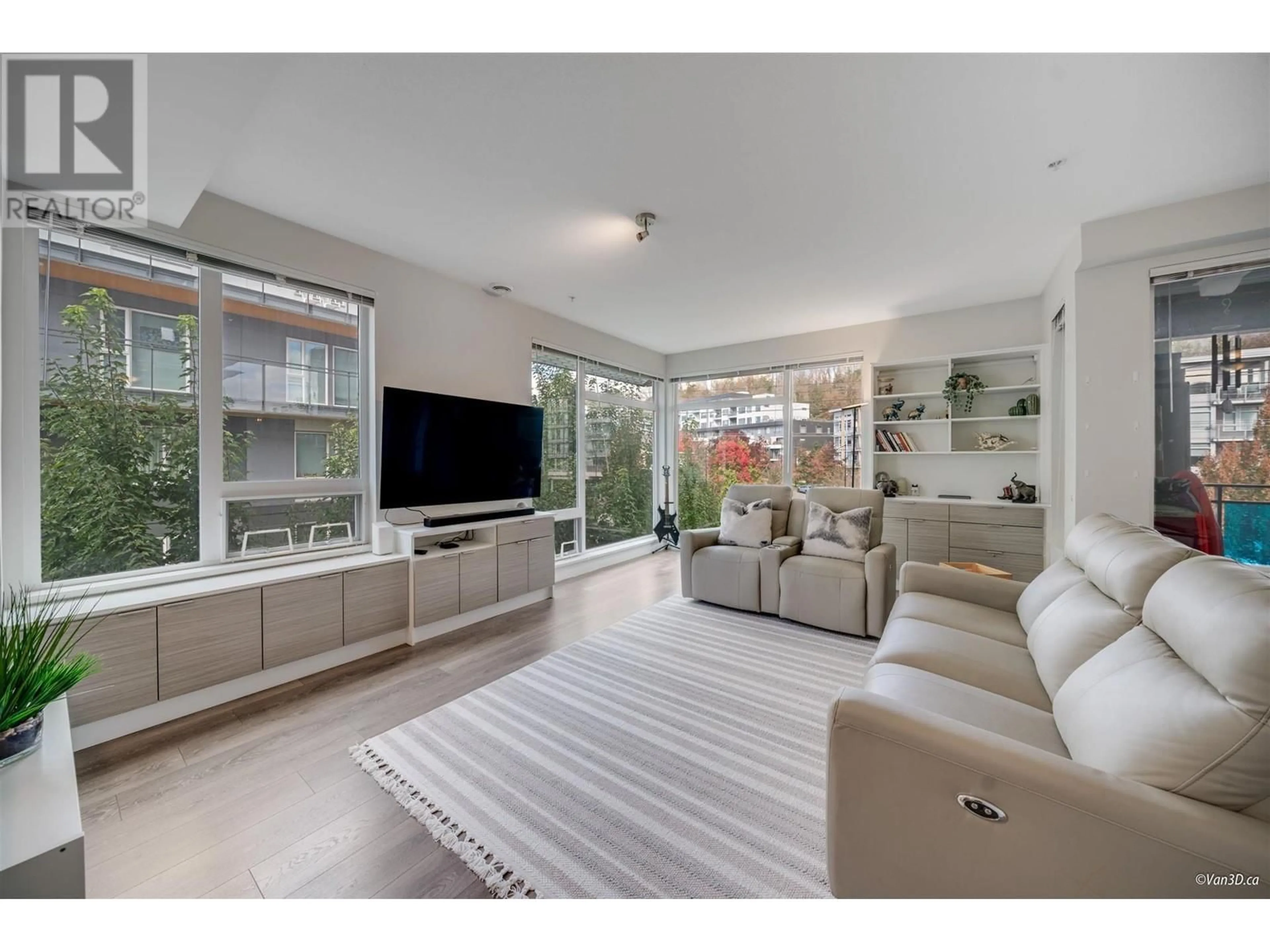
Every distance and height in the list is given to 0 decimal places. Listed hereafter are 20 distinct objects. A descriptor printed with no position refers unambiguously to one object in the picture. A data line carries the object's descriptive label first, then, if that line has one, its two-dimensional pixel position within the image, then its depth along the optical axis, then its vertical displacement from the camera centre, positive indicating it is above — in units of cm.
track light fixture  262 +148
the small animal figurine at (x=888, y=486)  462 -10
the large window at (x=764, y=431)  510 +55
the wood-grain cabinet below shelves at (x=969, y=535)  375 -51
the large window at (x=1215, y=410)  254 +37
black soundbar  318 -31
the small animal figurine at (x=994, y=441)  425 +32
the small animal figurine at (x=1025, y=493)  396 -15
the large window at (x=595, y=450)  462 +31
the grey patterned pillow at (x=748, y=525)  373 -40
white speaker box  301 -41
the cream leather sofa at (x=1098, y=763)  80 -59
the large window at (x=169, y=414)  207 +35
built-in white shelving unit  415 +47
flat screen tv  305 +20
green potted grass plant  122 -57
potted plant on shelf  424 +81
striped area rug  132 -112
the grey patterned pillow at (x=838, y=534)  329 -43
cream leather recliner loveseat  302 -71
